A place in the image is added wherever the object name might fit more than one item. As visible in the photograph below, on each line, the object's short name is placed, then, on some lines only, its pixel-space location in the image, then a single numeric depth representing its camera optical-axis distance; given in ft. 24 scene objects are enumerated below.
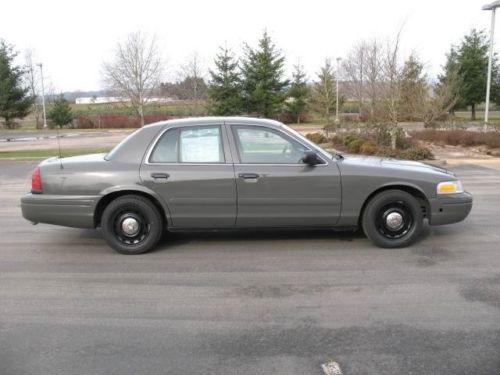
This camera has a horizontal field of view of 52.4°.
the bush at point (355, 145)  57.25
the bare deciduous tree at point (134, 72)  122.52
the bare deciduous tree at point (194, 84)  147.60
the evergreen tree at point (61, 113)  166.30
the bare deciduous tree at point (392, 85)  52.98
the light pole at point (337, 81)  136.59
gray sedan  18.26
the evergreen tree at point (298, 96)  154.71
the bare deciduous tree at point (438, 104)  88.89
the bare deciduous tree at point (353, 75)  109.51
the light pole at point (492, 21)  66.90
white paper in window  18.56
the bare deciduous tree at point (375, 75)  56.90
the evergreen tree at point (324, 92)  129.86
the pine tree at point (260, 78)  109.50
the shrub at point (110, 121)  167.02
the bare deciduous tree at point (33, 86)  175.58
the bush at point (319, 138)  74.54
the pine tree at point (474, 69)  148.77
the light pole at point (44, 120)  168.13
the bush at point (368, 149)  53.16
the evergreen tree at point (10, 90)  112.57
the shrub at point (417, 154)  50.16
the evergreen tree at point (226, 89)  105.50
